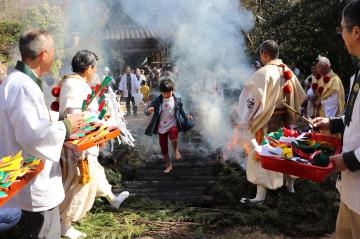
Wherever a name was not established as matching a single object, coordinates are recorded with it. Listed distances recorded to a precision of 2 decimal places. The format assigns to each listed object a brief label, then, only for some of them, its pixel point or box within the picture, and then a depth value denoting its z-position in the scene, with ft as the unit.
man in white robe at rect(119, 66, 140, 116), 47.73
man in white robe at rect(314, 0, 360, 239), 8.39
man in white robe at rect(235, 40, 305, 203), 17.88
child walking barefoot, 22.58
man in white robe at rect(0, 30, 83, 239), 9.33
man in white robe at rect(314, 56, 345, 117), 24.25
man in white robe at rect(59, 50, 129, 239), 14.16
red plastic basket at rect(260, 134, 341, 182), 8.50
